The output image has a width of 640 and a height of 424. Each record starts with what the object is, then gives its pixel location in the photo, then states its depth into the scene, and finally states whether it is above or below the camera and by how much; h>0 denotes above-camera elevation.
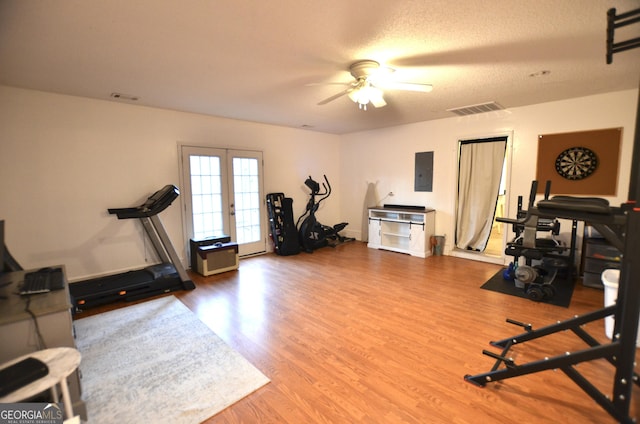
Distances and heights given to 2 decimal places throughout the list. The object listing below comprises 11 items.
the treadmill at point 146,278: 3.43 -1.23
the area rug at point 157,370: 1.88 -1.45
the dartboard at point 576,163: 4.01 +0.33
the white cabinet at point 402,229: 5.42 -0.88
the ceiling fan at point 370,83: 2.71 +1.04
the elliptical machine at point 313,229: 5.91 -0.93
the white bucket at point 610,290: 2.50 -0.91
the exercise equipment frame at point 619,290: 1.54 -0.57
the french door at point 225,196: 4.78 -0.18
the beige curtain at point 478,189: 4.93 -0.05
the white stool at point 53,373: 1.26 -0.91
